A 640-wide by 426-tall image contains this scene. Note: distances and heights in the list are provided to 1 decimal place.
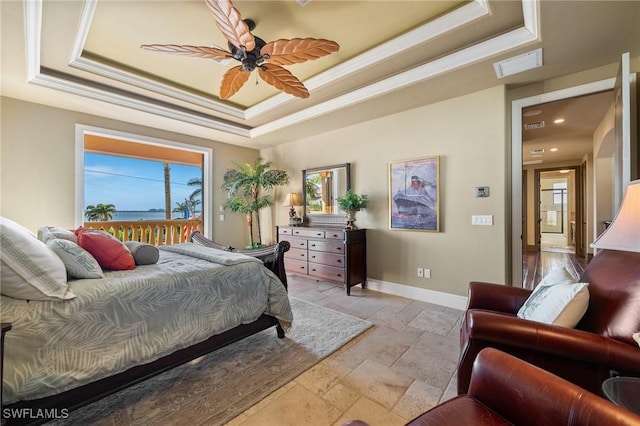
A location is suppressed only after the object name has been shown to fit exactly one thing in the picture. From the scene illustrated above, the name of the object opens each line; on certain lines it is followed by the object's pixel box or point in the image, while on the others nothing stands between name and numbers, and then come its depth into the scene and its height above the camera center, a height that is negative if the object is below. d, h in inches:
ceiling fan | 72.4 +51.9
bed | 49.6 -26.2
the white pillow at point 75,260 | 64.0 -11.3
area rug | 61.6 -46.2
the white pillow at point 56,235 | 78.8 -6.3
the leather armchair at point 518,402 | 32.8 -25.6
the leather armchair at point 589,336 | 46.7 -23.2
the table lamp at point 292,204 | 187.3 +6.7
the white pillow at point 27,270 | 50.4 -11.0
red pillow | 75.7 -10.7
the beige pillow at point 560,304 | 54.7 -19.5
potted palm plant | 191.2 +21.1
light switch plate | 119.6 -3.1
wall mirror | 171.8 +15.2
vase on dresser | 158.6 -3.5
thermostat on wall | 120.3 +10.0
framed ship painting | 134.9 +9.9
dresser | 148.9 -24.2
